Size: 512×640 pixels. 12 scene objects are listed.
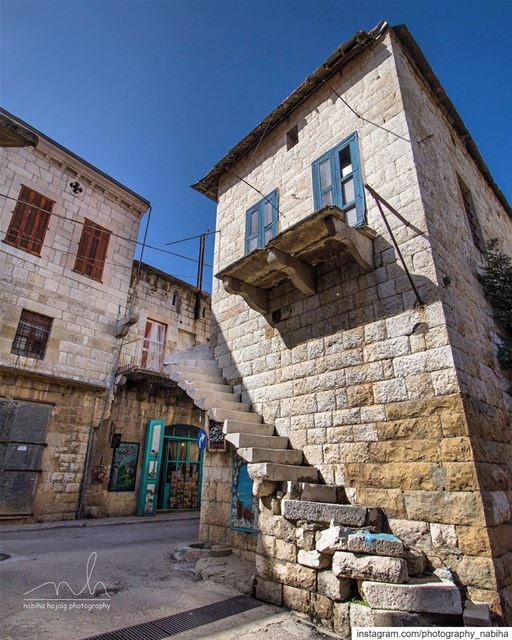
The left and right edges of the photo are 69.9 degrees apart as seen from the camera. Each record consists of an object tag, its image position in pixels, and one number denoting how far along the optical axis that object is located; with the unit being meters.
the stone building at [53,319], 9.47
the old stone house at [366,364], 3.37
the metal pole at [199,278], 15.12
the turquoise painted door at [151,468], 11.26
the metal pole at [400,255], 4.21
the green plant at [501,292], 5.52
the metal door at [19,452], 9.00
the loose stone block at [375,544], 3.20
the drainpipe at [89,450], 10.07
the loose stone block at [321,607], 3.32
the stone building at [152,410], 11.02
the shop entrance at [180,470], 12.19
